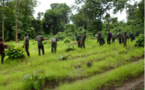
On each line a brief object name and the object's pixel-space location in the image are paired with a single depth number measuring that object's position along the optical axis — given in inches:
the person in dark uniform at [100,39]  469.9
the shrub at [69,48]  395.5
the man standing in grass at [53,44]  361.6
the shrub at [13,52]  288.6
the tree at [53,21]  1221.1
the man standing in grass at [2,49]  283.6
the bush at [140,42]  394.4
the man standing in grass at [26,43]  316.8
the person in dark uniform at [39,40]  333.2
